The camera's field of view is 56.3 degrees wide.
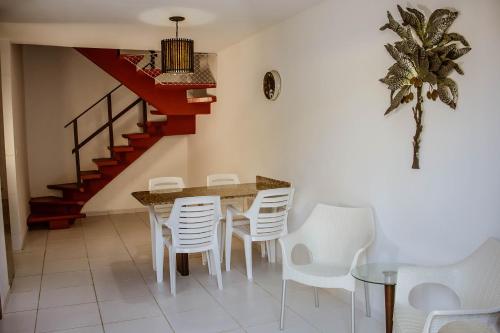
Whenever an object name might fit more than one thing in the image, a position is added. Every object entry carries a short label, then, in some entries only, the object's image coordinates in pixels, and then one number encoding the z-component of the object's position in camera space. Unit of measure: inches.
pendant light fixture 167.5
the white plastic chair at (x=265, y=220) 172.7
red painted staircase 251.0
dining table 170.9
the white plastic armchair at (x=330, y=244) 125.3
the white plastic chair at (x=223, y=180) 215.6
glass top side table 111.3
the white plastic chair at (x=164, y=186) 200.2
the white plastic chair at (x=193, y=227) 159.0
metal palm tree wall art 110.3
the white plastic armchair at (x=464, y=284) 95.2
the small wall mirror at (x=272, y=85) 193.9
